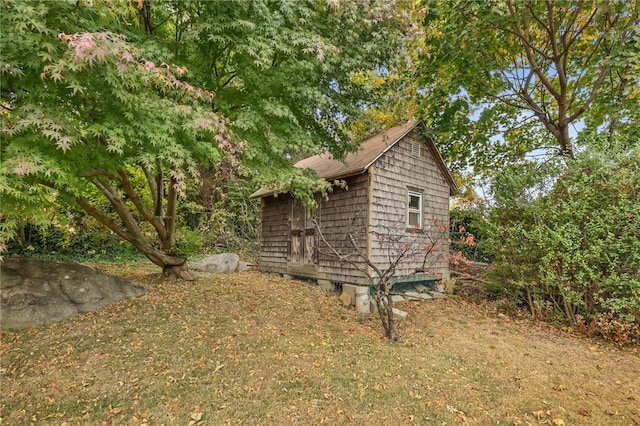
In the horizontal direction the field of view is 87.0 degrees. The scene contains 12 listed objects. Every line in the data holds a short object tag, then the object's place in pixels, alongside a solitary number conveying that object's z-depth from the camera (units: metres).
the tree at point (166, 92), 3.60
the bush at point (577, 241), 6.53
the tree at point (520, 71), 8.65
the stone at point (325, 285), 9.59
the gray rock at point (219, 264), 12.22
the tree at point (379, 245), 8.67
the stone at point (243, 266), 13.20
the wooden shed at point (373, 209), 8.88
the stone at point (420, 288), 10.48
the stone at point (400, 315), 7.53
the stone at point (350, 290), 8.53
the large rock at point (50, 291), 5.82
